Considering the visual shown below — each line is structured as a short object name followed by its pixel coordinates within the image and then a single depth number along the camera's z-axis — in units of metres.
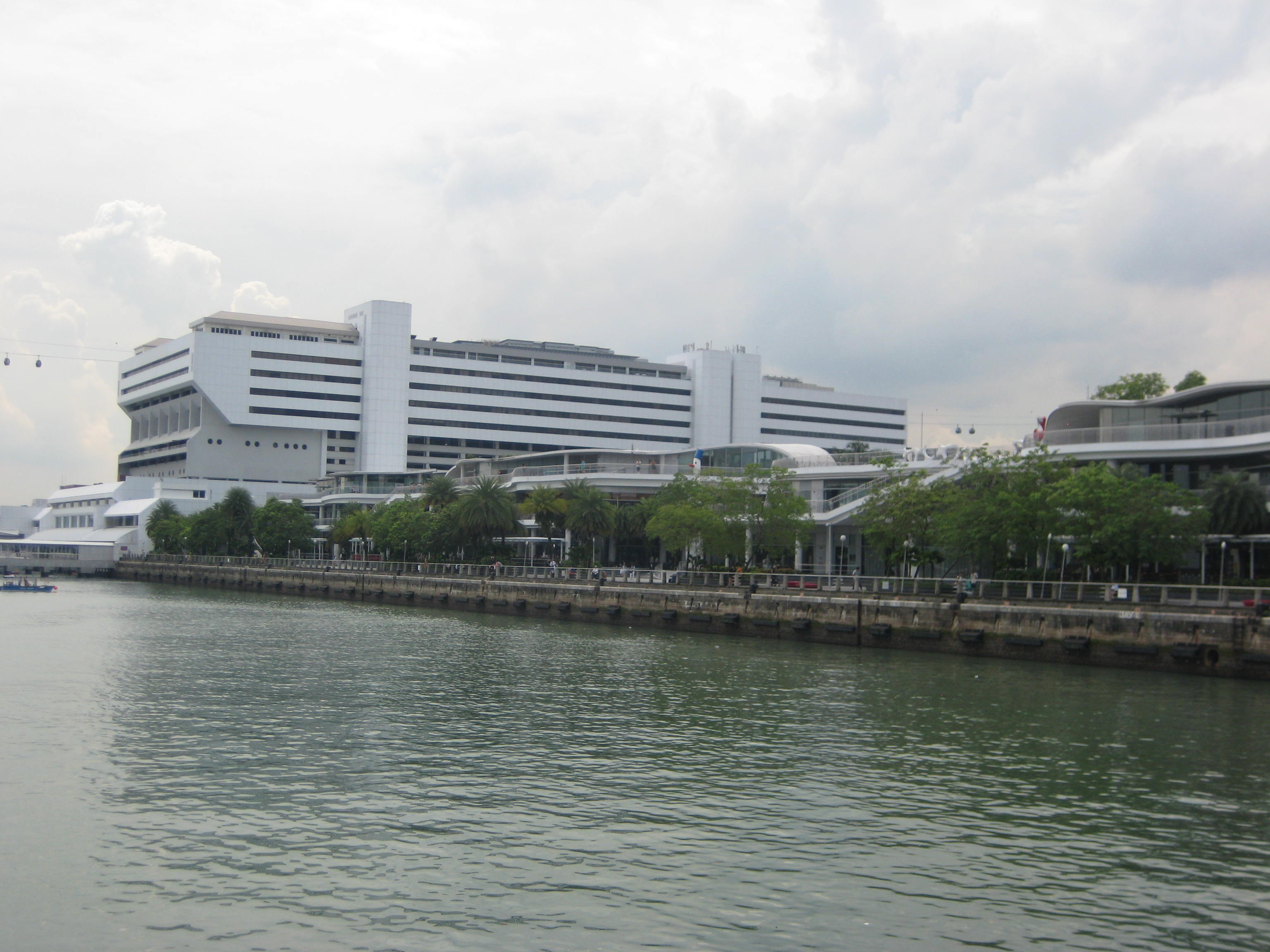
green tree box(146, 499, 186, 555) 142.38
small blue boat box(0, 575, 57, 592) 104.31
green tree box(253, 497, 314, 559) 127.94
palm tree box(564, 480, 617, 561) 88.69
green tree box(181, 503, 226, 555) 134.50
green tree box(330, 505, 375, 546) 122.00
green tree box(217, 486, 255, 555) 136.50
